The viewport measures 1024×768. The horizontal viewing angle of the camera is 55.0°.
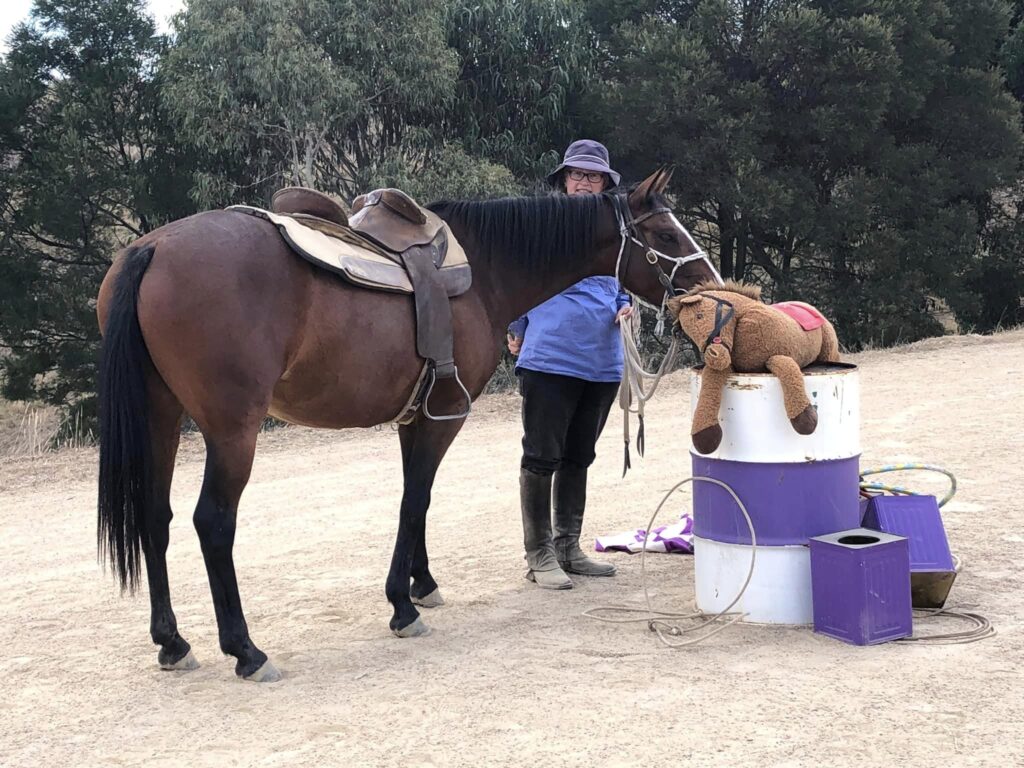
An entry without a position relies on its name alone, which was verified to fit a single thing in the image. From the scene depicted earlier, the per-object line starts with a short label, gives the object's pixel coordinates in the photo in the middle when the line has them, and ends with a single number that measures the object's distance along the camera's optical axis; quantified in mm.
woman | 4629
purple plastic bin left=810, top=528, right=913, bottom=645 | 3625
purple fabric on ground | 5223
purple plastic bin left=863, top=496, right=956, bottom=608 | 3984
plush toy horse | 3723
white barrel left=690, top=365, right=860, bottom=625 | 3838
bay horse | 3402
